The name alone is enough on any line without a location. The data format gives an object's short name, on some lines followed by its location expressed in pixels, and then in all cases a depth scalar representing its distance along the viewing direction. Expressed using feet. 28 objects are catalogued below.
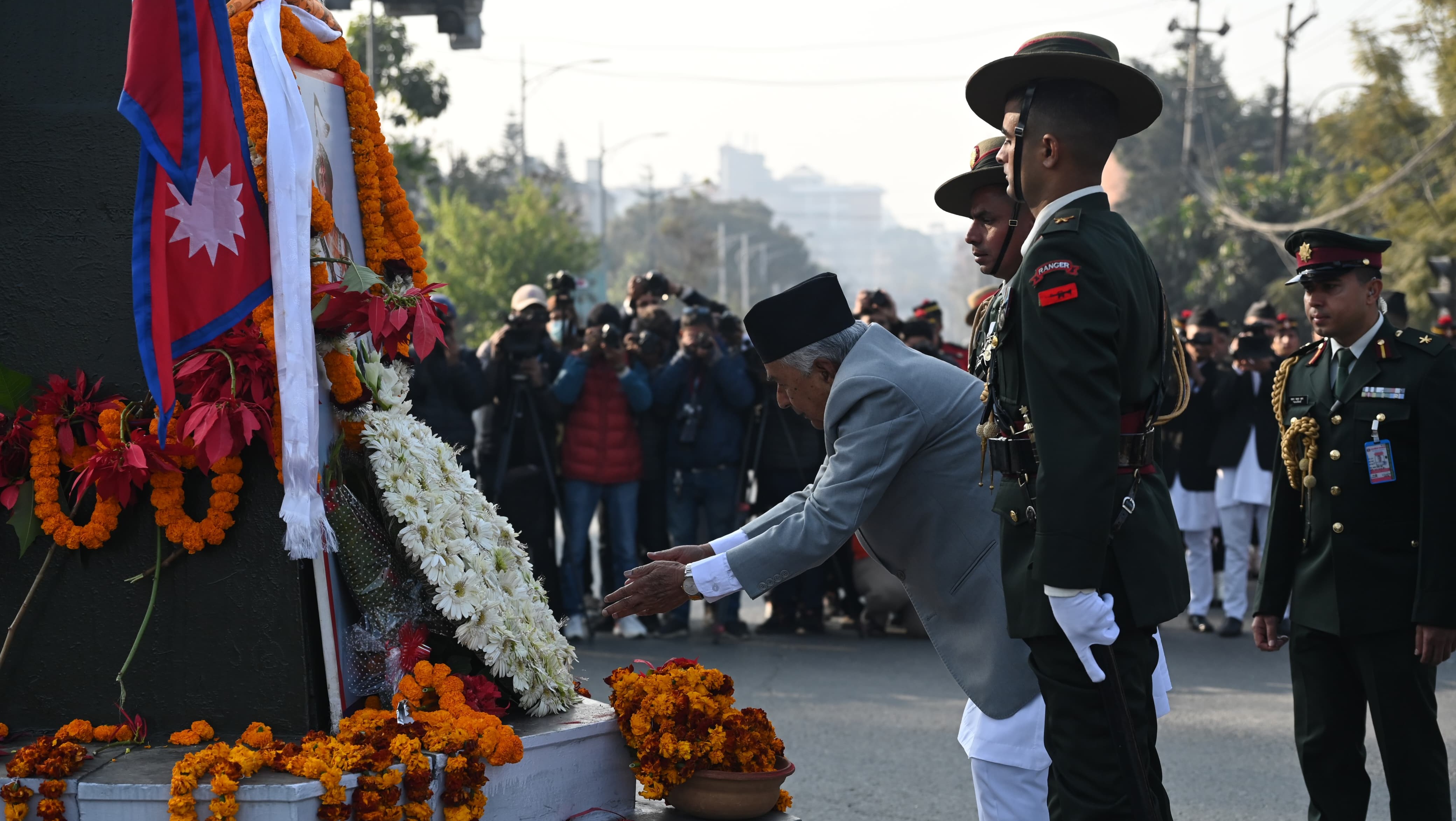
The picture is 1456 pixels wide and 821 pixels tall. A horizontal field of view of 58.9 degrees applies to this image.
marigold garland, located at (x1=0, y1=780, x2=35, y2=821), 10.88
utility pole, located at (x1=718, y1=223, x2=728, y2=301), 243.40
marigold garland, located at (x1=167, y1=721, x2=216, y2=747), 11.73
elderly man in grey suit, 11.02
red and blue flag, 11.31
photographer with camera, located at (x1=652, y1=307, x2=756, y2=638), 28.71
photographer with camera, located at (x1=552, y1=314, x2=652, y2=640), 28.12
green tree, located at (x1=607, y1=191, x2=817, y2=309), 234.99
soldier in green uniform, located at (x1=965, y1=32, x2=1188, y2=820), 8.67
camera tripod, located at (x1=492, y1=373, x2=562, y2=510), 27.63
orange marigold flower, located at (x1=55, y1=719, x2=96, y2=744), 11.76
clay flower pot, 12.49
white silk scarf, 11.30
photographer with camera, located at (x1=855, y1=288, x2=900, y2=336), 28.99
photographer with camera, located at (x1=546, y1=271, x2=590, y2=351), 29.76
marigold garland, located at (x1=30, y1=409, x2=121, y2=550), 12.10
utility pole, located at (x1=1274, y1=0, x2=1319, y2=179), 101.40
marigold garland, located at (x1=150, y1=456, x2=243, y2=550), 11.89
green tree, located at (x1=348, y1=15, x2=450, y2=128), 59.72
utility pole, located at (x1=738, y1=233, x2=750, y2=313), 258.74
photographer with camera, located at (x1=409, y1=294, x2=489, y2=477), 26.84
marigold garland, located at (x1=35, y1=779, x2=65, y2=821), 10.82
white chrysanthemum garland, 12.60
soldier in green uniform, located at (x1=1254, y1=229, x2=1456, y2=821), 12.78
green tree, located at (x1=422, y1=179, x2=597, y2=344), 114.62
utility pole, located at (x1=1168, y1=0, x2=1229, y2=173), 110.22
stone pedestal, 10.74
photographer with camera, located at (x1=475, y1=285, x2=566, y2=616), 27.68
